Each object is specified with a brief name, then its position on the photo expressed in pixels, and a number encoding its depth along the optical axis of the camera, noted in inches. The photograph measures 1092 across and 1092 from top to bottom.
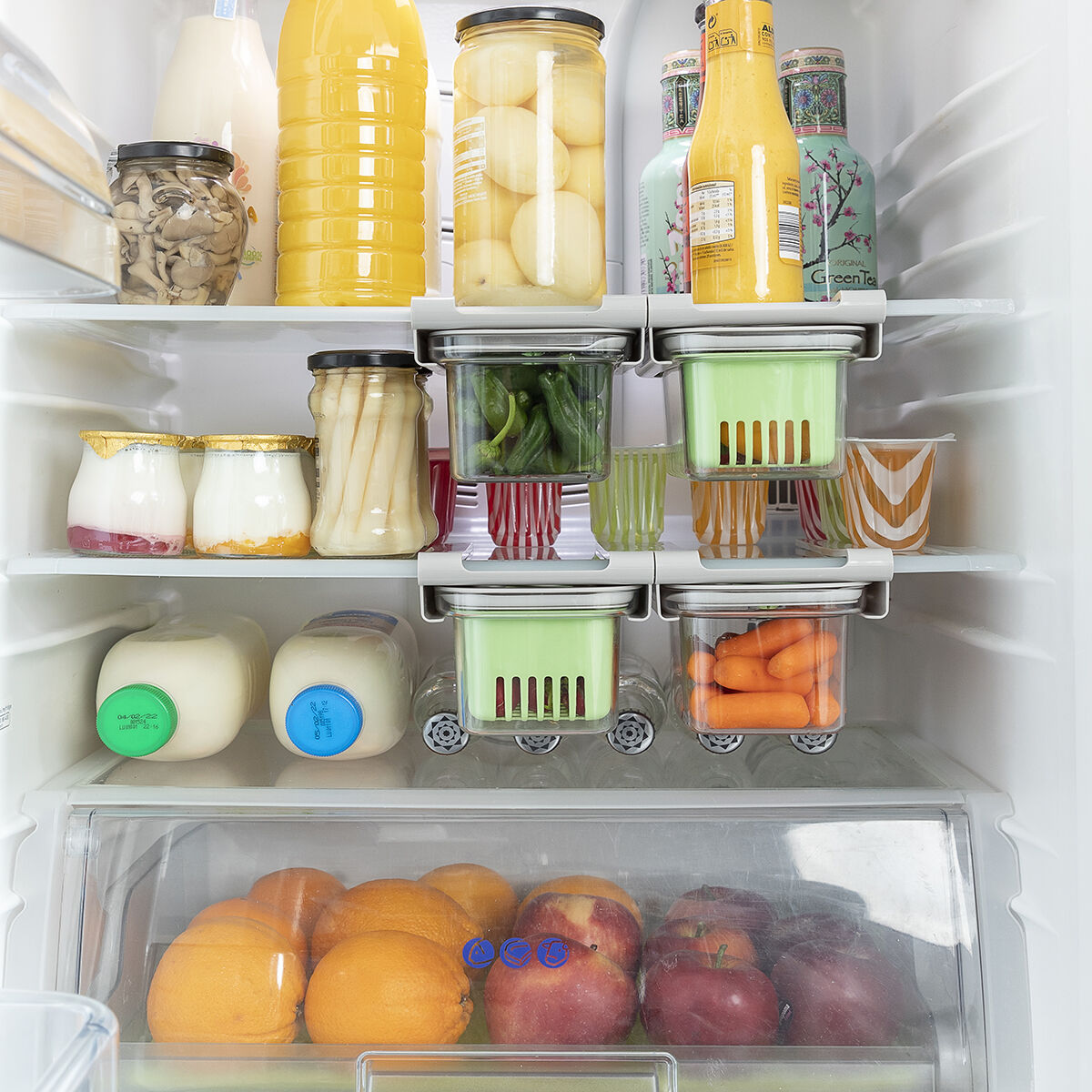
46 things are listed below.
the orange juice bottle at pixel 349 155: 41.3
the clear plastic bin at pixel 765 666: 40.0
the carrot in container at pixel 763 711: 40.1
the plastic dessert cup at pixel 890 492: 41.3
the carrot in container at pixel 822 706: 40.4
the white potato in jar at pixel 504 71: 37.2
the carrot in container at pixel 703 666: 40.6
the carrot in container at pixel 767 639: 40.3
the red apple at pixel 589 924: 39.7
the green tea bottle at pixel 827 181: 45.4
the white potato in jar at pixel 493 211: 37.7
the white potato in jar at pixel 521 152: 37.3
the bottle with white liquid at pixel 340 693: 41.4
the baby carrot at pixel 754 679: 40.2
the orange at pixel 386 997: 38.2
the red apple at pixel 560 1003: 38.3
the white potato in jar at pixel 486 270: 37.7
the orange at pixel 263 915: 40.4
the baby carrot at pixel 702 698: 40.7
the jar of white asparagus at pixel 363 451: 40.2
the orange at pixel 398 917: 40.3
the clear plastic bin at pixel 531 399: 38.5
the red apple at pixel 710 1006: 38.3
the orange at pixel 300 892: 41.1
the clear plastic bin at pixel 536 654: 38.7
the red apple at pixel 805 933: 40.1
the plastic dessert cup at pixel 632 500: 44.8
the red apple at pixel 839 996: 38.9
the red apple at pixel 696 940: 39.8
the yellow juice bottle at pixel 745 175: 38.4
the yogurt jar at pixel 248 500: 40.4
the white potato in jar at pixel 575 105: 37.4
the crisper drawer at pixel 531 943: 38.4
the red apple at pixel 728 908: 40.6
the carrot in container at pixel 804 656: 40.1
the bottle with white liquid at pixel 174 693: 40.9
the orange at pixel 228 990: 38.7
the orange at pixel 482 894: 41.0
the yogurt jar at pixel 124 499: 40.2
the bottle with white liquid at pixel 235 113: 45.4
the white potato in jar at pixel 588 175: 37.8
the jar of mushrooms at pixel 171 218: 39.7
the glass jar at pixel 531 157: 37.3
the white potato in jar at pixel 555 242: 37.4
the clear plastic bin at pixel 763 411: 38.8
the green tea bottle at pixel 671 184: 44.8
